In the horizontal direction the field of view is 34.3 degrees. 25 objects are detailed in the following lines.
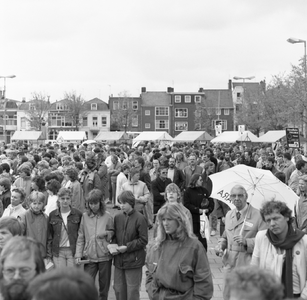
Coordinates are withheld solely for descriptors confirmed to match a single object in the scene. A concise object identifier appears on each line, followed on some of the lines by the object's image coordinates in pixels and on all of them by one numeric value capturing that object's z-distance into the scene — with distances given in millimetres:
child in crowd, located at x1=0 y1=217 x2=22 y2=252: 4959
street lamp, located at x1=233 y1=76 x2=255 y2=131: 46250
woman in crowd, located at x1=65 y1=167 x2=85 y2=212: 9375
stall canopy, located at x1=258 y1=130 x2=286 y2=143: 35531
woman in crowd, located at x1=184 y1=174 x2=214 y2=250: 8672
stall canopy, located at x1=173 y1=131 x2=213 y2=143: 42156
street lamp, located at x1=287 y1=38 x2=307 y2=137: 27359
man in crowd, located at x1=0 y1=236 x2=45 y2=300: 2947
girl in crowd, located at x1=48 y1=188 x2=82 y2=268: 6285
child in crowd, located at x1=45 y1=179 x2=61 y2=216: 7420
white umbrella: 6344
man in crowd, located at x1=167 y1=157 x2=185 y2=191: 11880
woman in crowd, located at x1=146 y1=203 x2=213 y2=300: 4156
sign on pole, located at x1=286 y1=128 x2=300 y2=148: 18703
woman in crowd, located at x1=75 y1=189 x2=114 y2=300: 6137
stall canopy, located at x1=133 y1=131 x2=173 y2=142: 41178
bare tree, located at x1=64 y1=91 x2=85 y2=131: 81312
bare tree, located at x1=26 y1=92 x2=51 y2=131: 81000
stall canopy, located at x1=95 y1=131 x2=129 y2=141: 46125
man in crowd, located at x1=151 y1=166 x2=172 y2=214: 10406
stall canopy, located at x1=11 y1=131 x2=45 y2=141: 42875
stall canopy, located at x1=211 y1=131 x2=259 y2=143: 35531
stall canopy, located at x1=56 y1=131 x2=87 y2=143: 45031
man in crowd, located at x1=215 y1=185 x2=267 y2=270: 5352
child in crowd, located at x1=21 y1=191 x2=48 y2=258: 6324
